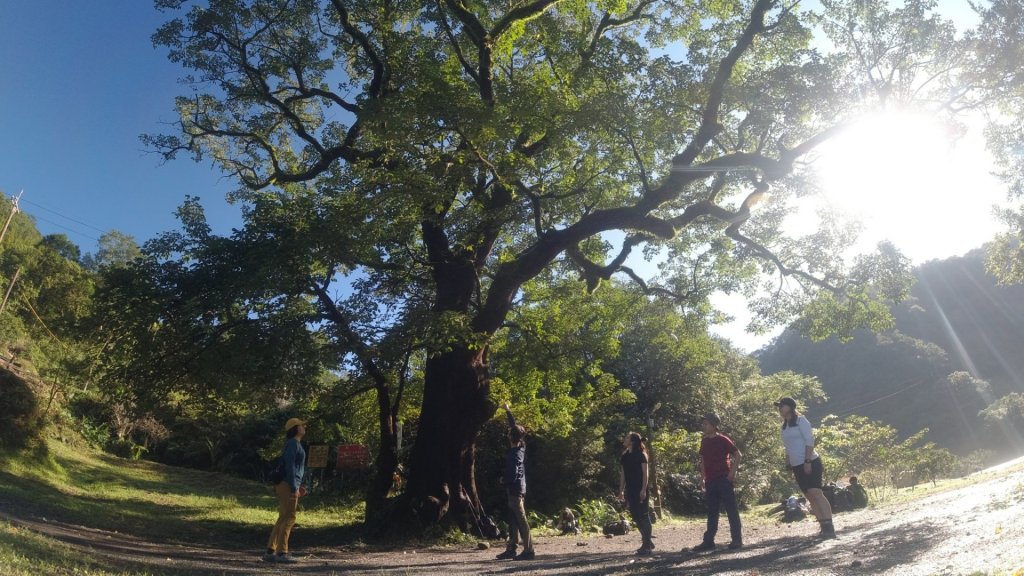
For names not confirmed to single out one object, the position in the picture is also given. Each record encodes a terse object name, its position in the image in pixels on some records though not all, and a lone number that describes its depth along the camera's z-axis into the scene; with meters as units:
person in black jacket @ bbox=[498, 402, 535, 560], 7.11
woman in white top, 6.50
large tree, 8.59
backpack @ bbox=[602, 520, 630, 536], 11.29
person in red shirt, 6.56
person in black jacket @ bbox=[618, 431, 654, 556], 6.87
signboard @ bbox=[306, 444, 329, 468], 16.05
